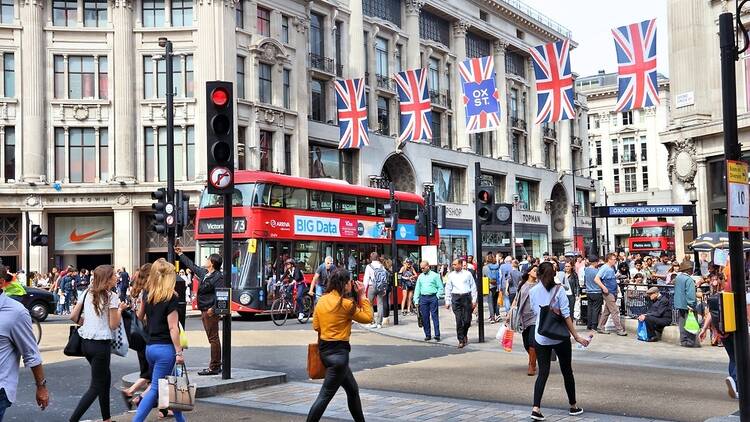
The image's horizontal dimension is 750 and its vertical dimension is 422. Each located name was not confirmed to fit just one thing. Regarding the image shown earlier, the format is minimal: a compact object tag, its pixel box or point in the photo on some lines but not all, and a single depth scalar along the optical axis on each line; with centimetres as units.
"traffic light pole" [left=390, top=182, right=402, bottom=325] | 2261
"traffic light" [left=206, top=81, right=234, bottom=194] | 1108
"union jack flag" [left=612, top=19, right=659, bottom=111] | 2106
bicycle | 2325
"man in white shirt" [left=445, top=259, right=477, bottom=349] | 1703
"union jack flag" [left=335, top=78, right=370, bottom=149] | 3628
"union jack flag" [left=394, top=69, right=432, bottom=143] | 3209
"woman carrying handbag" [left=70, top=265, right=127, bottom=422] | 828
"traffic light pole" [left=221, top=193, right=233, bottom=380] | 1109
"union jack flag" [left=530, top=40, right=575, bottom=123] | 2358
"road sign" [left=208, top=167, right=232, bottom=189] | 1110
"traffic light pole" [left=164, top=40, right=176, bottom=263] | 2130
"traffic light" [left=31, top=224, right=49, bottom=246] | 2792
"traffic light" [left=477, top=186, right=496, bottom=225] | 1733
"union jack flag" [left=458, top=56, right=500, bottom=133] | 2655
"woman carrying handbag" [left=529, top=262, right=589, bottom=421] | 915
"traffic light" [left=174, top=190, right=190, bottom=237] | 1958
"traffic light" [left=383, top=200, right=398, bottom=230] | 2289
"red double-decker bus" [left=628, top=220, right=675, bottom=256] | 6362
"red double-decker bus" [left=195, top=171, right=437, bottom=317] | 2406
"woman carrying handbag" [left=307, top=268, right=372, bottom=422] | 802
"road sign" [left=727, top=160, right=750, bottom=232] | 758
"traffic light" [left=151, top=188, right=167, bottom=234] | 1900
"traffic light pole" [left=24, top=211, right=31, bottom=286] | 3381
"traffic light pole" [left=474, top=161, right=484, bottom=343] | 1730
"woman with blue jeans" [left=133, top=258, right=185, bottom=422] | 833
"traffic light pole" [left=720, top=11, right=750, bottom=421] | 759
